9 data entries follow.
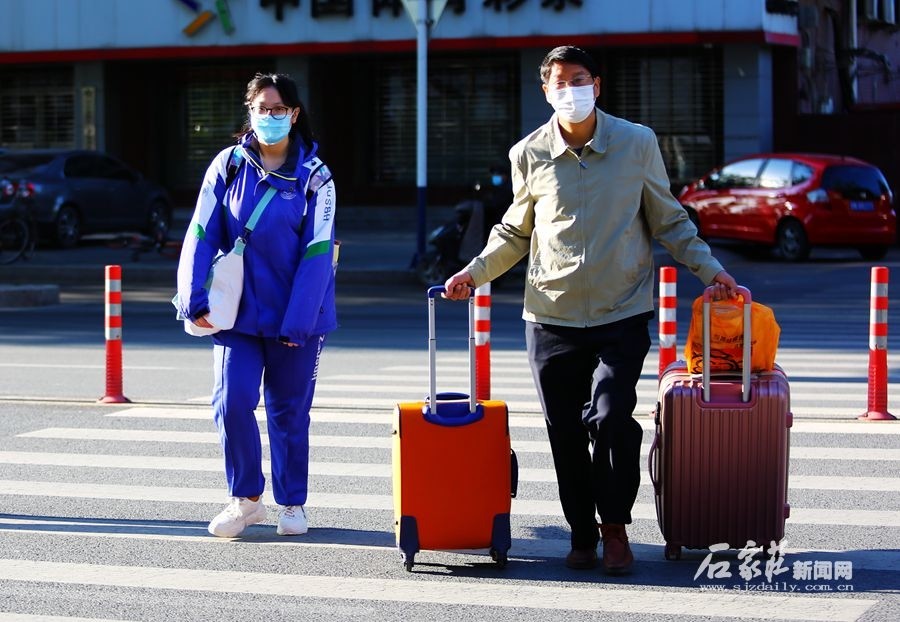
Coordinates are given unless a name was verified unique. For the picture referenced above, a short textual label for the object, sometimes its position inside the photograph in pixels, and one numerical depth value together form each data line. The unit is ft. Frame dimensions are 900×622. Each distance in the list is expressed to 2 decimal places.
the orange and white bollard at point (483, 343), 34.45
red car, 79.61
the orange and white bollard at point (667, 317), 34.73
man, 20.35
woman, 22.03
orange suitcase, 20.59
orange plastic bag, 20.93
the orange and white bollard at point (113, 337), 36.45
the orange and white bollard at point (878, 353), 33.01
